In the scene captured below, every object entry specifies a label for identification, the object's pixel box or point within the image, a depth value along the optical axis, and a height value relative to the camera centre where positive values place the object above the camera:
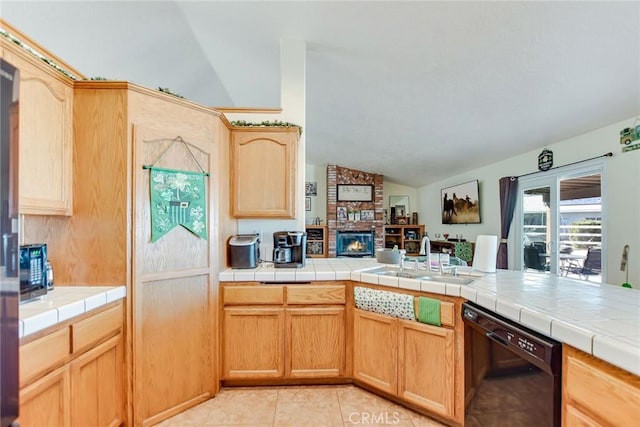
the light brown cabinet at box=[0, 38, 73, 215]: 1.34 +0.41
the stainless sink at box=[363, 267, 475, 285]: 1.85 -0.46
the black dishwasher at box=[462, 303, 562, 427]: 1.04 -0.70
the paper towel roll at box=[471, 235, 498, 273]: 1.97 -0.30
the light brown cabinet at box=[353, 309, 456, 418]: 1.68 -0.97
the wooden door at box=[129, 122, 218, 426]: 1.70 -0.53
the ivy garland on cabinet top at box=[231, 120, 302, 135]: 2.43 +0.78
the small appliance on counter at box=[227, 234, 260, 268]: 2.26 -0.32
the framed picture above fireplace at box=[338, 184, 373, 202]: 7.61 +0.55
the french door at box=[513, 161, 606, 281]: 3.26 -0.09
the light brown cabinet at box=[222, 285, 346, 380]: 2.09 -0.88
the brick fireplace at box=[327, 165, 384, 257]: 7.46 +0.22
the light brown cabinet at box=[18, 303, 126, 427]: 1.12 -0.77
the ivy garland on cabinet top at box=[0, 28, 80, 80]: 1.27 +0.81
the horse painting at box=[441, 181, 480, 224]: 5.37 +0.18
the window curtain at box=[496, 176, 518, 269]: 4.35 +0.08
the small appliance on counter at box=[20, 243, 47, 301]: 1.31 -0.28
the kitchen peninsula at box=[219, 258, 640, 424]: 0.86 -0.42
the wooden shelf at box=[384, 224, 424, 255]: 7.78 -0.65
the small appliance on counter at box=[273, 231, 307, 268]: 2.30 -0.30
